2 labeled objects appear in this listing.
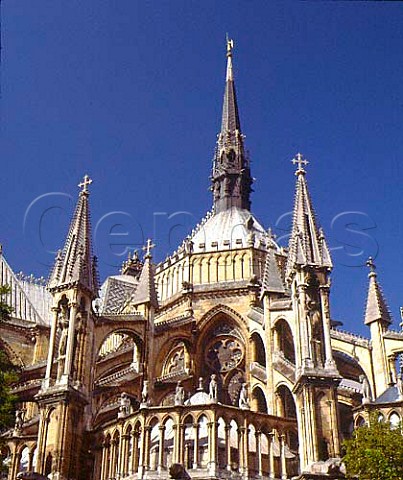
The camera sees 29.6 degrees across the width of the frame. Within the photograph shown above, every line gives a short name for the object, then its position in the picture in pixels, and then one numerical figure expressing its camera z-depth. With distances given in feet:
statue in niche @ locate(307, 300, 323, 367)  83.97
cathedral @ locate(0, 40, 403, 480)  79.05
